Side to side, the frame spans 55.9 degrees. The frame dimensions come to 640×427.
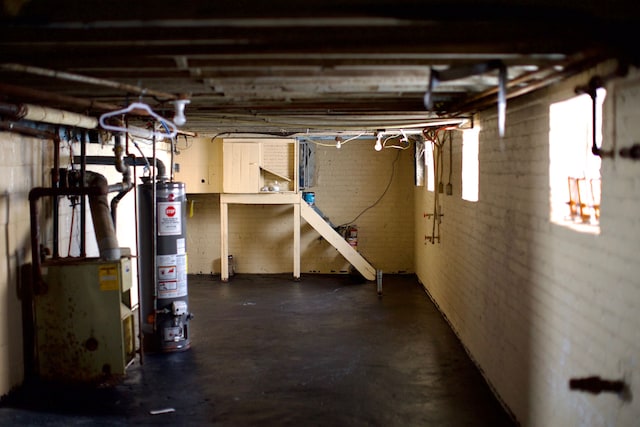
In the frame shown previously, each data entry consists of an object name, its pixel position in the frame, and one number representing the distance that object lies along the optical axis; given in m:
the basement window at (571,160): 3.54
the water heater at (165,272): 5.98
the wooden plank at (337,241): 9.62
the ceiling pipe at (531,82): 2.95
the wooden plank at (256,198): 9.47
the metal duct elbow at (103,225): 5.01
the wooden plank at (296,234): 9.51
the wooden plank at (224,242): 9.49
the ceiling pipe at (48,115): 3.96
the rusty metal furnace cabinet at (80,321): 4.88
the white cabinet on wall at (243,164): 9.33
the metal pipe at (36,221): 4.76
